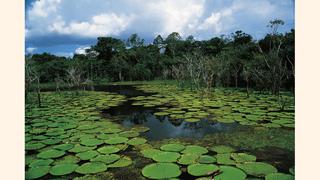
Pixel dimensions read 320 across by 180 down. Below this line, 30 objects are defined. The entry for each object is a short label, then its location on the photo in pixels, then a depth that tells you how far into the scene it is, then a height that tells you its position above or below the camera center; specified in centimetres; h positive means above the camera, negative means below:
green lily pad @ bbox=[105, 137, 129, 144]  400 -78
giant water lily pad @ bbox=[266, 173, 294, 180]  268 -88
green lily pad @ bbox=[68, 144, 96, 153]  367 -82
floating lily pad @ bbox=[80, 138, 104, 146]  392 -79
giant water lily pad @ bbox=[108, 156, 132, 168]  313 -86
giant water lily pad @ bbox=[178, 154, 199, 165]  312 -83
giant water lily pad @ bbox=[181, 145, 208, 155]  348 -81
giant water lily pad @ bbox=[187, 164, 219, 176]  281 -85
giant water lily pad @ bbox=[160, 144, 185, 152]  361 -80
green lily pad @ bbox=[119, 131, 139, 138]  440 -76
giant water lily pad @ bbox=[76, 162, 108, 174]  296 -88
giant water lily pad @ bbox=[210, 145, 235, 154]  349 -80
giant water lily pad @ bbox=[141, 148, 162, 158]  345 -83
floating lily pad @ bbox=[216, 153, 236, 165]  309 -83
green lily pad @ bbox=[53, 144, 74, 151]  377 -82
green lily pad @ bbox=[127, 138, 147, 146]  395 -79
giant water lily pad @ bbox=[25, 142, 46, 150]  388 -83
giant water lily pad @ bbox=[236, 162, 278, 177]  282 -86
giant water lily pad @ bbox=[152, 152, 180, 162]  322 -83
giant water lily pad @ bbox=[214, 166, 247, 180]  270 -87
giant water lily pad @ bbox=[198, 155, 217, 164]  312 -83
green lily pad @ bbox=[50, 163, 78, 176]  296 -89
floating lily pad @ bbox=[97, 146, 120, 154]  357 -82
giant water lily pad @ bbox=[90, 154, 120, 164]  324 -85
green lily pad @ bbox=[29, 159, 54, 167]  322 -88
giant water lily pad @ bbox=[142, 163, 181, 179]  280 -87
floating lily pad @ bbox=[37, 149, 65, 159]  348 -85
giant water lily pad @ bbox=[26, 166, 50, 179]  293 -91
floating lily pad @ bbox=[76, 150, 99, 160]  339 -84
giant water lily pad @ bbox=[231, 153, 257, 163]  315 -82
